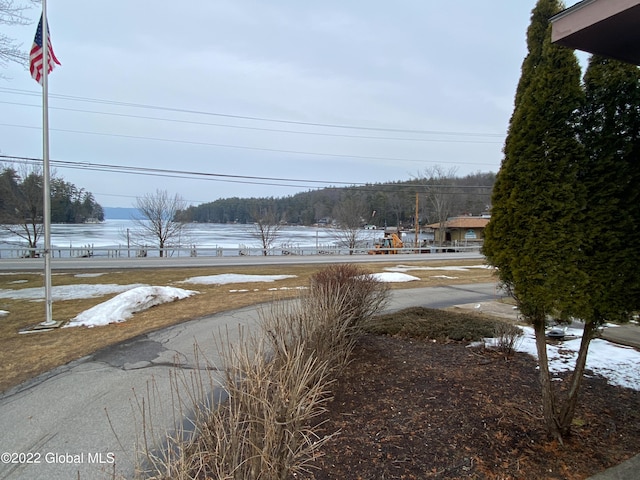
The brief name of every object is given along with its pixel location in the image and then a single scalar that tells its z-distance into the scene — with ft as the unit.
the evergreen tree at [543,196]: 8.27
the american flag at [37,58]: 23.62
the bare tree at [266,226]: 139.54
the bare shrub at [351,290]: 15.33
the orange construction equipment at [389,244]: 115.07
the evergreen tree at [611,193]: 8.05
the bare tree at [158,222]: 118.01
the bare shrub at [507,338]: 15.60
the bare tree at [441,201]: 159.94
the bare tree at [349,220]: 140.05
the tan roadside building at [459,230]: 160.76
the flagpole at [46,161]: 22.29
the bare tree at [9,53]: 30.17
